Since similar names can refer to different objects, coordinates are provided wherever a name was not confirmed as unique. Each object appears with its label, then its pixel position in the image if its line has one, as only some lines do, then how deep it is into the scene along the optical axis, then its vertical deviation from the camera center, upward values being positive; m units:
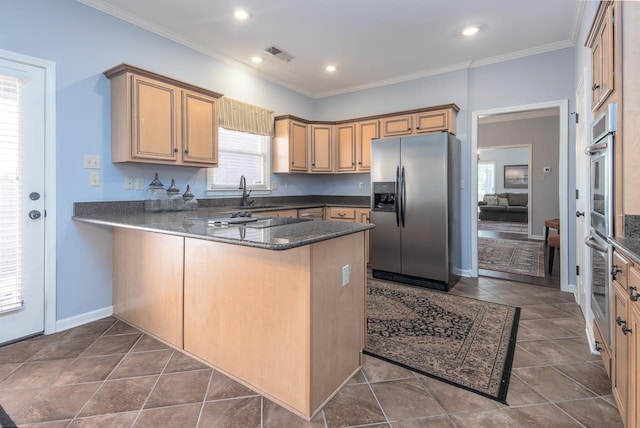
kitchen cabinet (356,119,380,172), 4.56 +0.99
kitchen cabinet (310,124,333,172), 4.82 +0.93
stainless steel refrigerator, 3.58 +0.02
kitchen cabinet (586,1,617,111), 1.74 +0.94
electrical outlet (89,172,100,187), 2.71 +0.26
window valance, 3.86 +1.18
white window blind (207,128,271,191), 3.94 +0.64
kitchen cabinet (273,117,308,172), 4.52 +0.92
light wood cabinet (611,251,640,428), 1.20 -0.52
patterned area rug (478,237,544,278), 4.49 -0.73
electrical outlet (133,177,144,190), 3.01 +0.25
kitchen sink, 3.70 +0.03
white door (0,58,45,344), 2.28 +0.07
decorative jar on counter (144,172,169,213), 3.04 +0.12
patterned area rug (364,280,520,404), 1.95 -0.94
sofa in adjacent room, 9.44 +0.11
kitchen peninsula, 1.58 -0.50
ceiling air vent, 3.63 +1.80
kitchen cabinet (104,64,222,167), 2.67 +0.81
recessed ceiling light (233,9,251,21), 2.87 +1.75
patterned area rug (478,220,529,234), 8.34 -0.43
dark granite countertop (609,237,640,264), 1.20 -0.15
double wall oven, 1.70 -0.01
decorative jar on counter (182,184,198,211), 3.26 +0.09
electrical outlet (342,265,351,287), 1.83 -0.36
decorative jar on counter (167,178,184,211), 3.11 +0.11
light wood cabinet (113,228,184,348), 2.20 -0.53
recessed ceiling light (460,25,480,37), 3.19 +1.80
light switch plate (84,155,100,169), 2.67 +0.40
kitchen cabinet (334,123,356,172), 4.76 +0.94
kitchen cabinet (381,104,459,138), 3.97 +1.13
